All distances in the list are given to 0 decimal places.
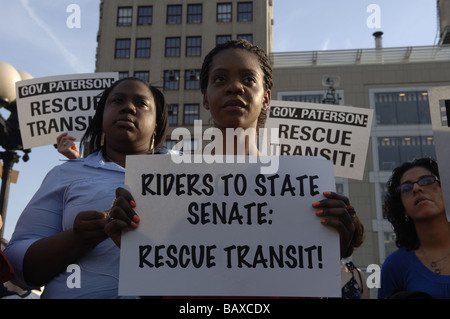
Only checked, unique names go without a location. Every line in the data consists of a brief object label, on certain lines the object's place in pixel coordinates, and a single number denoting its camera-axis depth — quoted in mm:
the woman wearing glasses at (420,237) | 2383
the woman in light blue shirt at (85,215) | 1758
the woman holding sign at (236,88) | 1928
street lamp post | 5859
